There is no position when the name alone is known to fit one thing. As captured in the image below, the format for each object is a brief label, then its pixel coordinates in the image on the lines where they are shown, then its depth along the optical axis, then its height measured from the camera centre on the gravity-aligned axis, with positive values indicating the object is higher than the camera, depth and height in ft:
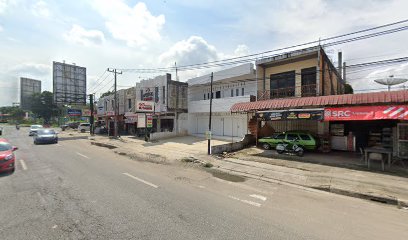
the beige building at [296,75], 53.57 +12.12
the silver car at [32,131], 103.52 -6.12
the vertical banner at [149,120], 77.81 -0.39
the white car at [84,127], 136.11 -5.39
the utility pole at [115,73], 95.04 +20.29
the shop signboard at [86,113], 132.93 +3.55
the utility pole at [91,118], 112.43 +0.40
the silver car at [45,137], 67.62 -5.77
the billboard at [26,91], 255.13 +33.35
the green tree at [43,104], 248.11 +16.75
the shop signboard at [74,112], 165.37 +5.15
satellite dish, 65.00 +11.93
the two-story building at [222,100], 71.75 +6.60
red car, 28.81 -5.41
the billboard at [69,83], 124.26 +21.57
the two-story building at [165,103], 82.69 +6.31
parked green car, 47.98 -4.55
